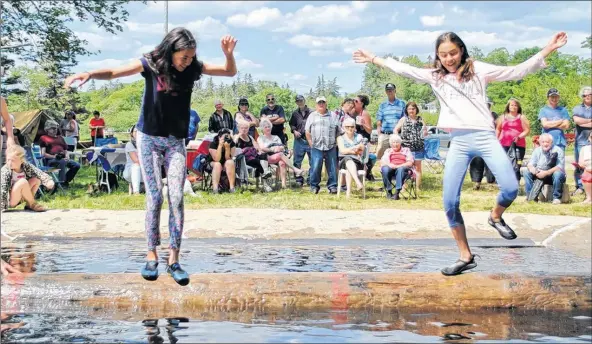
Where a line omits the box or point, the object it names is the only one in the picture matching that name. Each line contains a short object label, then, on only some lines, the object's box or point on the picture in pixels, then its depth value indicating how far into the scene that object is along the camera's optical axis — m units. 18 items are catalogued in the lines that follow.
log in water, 7.20
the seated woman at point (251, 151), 17.12
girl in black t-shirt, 6.23
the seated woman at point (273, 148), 17.36
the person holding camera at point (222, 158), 16.61
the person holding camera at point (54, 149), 17.64
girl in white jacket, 6.89
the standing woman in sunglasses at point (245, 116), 17.72
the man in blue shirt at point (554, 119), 16.14
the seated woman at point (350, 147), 16.45
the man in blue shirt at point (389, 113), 17.45
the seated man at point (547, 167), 15.41
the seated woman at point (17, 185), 13.31
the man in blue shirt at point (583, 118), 16.31
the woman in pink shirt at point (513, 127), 16.72
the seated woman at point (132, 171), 15.96
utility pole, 27.39
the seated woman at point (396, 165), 15.79
